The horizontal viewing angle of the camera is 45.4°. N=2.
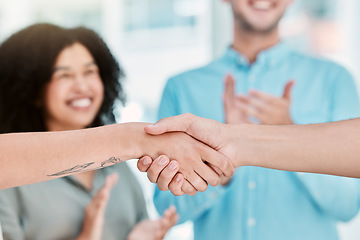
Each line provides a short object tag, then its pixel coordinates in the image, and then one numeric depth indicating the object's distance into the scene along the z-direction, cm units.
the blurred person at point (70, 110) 133
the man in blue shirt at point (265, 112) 126
